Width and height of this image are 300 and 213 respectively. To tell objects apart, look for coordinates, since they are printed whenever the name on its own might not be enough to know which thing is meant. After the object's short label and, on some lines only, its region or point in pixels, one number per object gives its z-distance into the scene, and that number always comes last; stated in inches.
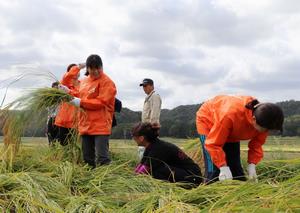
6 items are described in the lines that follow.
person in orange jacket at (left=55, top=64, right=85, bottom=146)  157.9
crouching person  126.8
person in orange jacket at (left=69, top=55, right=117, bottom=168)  141.4
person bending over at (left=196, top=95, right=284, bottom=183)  97.5
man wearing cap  194.2
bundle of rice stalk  128.0
